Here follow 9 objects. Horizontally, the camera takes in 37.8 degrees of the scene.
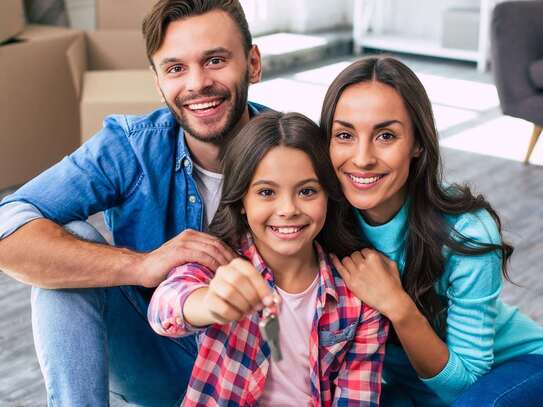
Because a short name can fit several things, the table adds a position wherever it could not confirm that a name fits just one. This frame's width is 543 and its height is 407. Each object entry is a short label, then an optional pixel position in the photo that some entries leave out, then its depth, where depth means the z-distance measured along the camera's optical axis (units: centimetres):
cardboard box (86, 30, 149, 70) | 338
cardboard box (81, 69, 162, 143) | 291
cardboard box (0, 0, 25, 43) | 313
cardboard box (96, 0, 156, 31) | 353
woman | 122
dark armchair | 350
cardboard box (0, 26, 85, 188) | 314
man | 134
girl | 123
